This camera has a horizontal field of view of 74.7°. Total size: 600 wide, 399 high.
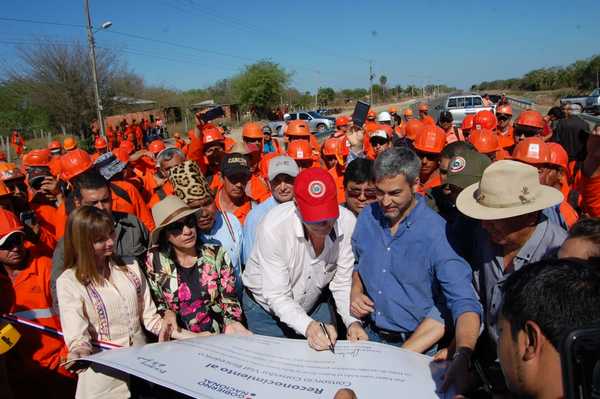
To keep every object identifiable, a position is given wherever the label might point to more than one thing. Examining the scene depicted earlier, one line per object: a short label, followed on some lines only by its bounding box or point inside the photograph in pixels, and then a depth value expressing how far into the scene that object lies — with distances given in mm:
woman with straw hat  2463
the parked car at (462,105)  23073
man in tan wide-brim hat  1914
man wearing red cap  2152
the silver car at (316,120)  29453
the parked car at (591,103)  25766
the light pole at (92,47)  19906
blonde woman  2115
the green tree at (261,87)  51375
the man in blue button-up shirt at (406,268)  2062
